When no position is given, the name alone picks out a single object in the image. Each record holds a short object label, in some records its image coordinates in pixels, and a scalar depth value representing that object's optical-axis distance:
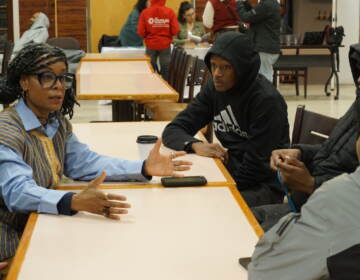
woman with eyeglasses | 2.12
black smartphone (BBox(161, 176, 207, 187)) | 2.46
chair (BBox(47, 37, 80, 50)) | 9.80
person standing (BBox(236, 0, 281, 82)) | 8.52
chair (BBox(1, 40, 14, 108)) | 7.27
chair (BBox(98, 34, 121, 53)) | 11.38
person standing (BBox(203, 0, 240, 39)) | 9.12
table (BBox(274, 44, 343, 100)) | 10.63
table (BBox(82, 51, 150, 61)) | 7.44
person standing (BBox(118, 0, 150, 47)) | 10.01
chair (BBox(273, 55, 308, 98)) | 10.59
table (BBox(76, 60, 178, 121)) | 4.79
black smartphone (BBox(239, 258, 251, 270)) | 1.69
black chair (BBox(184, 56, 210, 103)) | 6.04
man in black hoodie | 3.14
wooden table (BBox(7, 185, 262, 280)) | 1.68
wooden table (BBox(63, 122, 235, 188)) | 2.62
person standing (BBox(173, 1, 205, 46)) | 10.90
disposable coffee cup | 3.09
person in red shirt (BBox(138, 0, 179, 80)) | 8.81
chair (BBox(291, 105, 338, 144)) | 2.94
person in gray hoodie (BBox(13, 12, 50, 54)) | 10.24
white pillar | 12.18
